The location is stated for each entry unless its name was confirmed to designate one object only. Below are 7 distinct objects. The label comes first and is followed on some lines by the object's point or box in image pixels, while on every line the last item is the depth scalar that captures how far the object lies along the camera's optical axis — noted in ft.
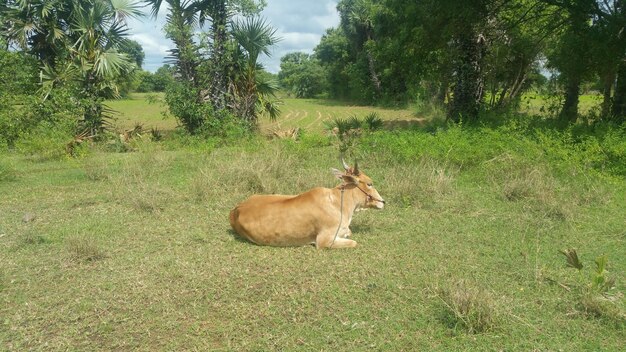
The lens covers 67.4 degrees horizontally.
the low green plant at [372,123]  47.99
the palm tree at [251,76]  52.03
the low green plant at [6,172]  30.60
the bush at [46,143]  37.73
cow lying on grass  17.51
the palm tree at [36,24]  50.01
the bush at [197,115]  49.26
